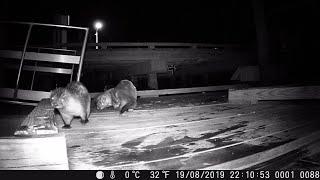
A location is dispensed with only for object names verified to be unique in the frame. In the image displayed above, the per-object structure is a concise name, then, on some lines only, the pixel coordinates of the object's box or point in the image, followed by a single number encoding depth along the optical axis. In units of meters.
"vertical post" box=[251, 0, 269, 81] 7.50
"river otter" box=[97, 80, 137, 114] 4.57
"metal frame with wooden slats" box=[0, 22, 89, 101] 4.75
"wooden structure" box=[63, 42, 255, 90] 7.79
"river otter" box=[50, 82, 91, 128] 3.14
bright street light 17.41
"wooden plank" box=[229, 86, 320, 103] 4.45
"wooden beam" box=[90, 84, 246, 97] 6.93
